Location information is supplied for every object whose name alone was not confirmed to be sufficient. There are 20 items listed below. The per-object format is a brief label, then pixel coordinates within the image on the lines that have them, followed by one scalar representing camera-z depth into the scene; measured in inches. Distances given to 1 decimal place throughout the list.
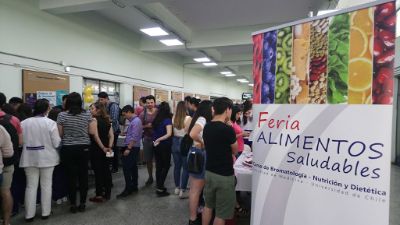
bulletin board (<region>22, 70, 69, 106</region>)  178.9
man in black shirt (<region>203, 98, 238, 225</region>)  85.7
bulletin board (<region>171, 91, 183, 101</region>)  408.7
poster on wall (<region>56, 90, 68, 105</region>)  183.8
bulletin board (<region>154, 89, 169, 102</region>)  353.4
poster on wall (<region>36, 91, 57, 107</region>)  179.9
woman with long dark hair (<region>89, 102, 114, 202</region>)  138.0
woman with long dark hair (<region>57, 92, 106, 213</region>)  121.5
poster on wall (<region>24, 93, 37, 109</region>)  178.5
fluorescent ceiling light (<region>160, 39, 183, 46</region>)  269.8
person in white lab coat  114.3
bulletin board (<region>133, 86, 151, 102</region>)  305.1
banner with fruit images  53.6
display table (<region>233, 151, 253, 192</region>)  96.6
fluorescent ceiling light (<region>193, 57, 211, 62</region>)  378.7
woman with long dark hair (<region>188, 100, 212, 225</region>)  104.0
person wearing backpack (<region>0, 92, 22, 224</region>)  101.7
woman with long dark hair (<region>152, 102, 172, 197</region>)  150.4
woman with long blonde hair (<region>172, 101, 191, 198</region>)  147.5
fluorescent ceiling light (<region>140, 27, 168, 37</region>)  235.9
